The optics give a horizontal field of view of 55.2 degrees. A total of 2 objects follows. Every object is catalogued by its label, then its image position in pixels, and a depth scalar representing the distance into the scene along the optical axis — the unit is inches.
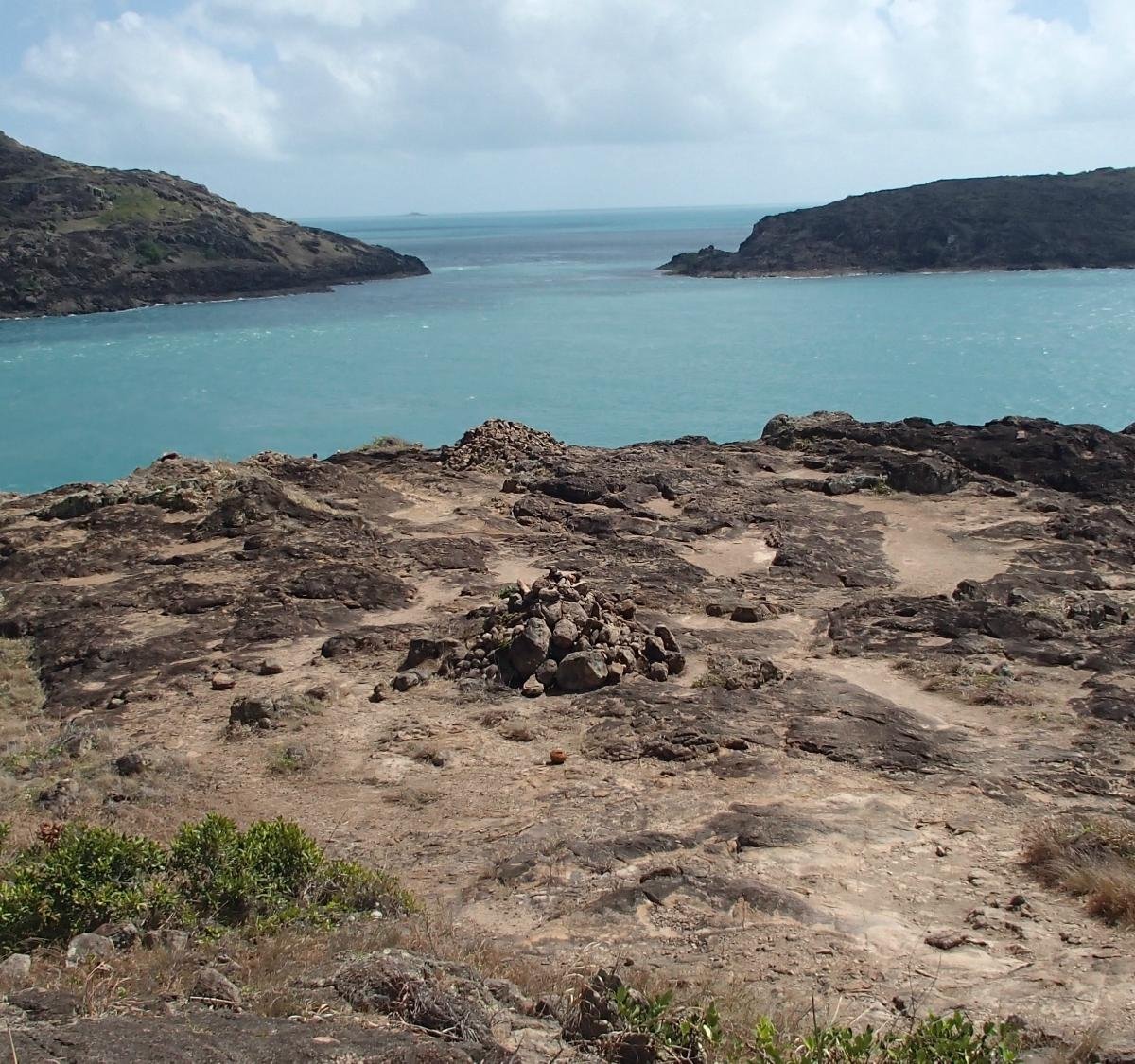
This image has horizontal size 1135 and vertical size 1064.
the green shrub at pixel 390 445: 1124.5
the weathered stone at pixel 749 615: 604.1
